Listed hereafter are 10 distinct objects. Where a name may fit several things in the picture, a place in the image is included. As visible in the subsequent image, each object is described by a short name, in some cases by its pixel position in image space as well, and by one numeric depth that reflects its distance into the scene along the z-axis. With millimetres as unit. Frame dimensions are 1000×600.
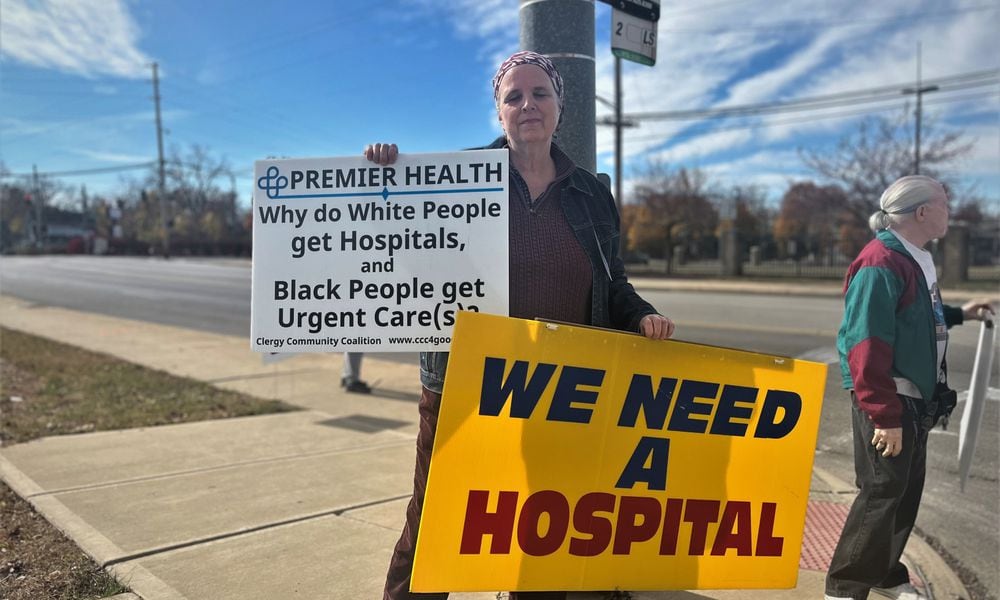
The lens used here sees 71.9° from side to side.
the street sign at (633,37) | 4074
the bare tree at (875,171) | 26156
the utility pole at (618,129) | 26025
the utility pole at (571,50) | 3346
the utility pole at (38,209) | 79012
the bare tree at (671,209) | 37844
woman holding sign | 2285
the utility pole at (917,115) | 23672
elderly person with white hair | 2547
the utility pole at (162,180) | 57222
